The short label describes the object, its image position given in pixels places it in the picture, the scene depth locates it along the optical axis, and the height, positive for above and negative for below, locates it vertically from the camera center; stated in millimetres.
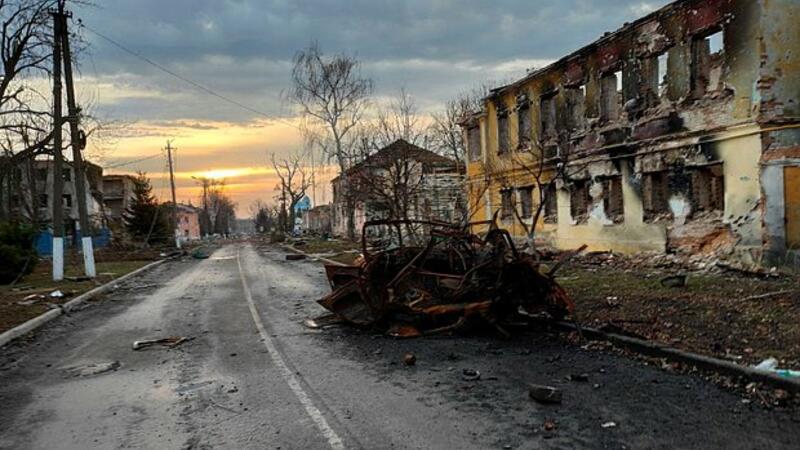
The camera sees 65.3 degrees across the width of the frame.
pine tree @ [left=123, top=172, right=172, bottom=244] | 50538 +681
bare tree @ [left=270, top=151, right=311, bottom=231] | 74375 +3148
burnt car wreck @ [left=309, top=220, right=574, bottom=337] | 9336 -1189
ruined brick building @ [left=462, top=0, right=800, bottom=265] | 13859 +1827
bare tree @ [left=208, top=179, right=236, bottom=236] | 134375 +2564
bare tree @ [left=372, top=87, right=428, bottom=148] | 30047 +3831
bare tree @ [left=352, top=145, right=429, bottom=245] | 23078 +1389
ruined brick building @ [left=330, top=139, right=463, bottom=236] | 23609 +1431
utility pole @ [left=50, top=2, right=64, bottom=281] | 21047 +1454
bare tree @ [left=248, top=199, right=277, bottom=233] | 122700 +66
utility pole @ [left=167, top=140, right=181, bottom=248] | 55525 +1150
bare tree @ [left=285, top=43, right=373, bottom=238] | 43406 +8789
